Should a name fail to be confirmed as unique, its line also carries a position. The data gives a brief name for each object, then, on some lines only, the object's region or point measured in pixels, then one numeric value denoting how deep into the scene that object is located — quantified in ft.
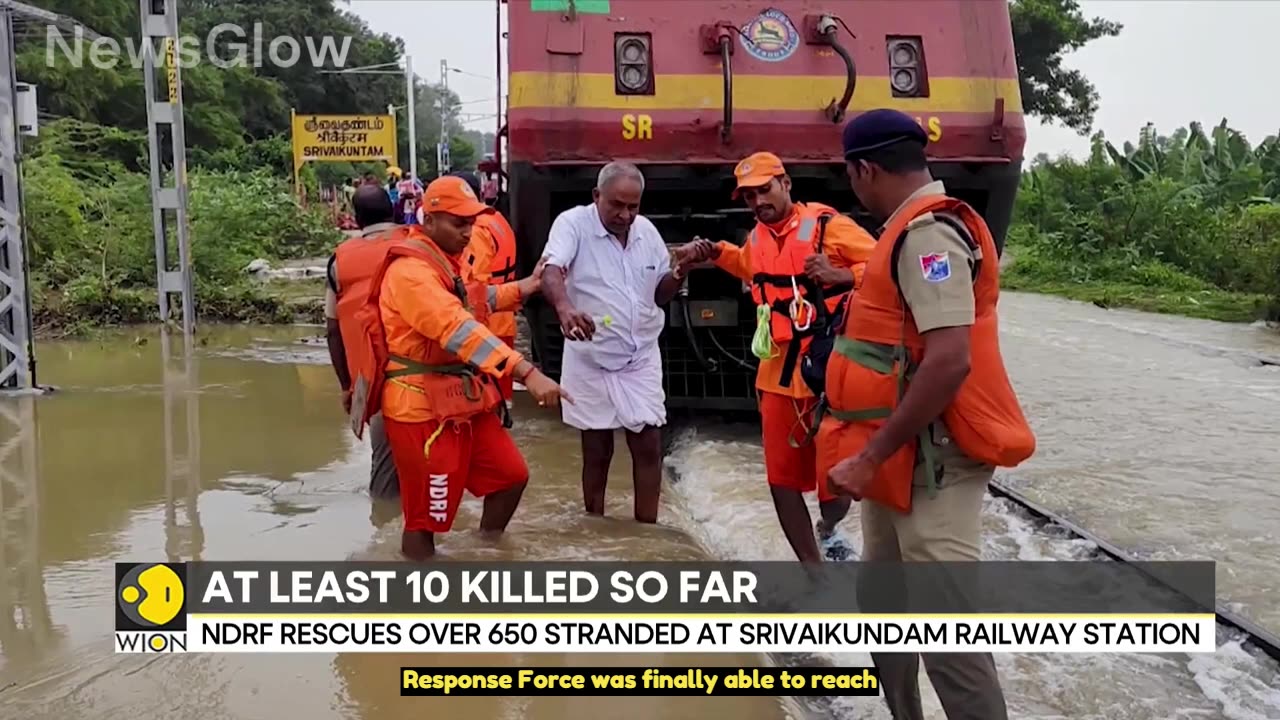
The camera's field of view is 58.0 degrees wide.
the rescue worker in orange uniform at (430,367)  13.20
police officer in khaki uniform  8.42
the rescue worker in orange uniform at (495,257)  18.67
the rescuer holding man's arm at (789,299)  13.65
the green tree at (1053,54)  90.58
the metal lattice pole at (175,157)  34.86
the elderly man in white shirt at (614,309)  15.94
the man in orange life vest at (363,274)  16.98
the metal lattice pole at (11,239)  26.25
